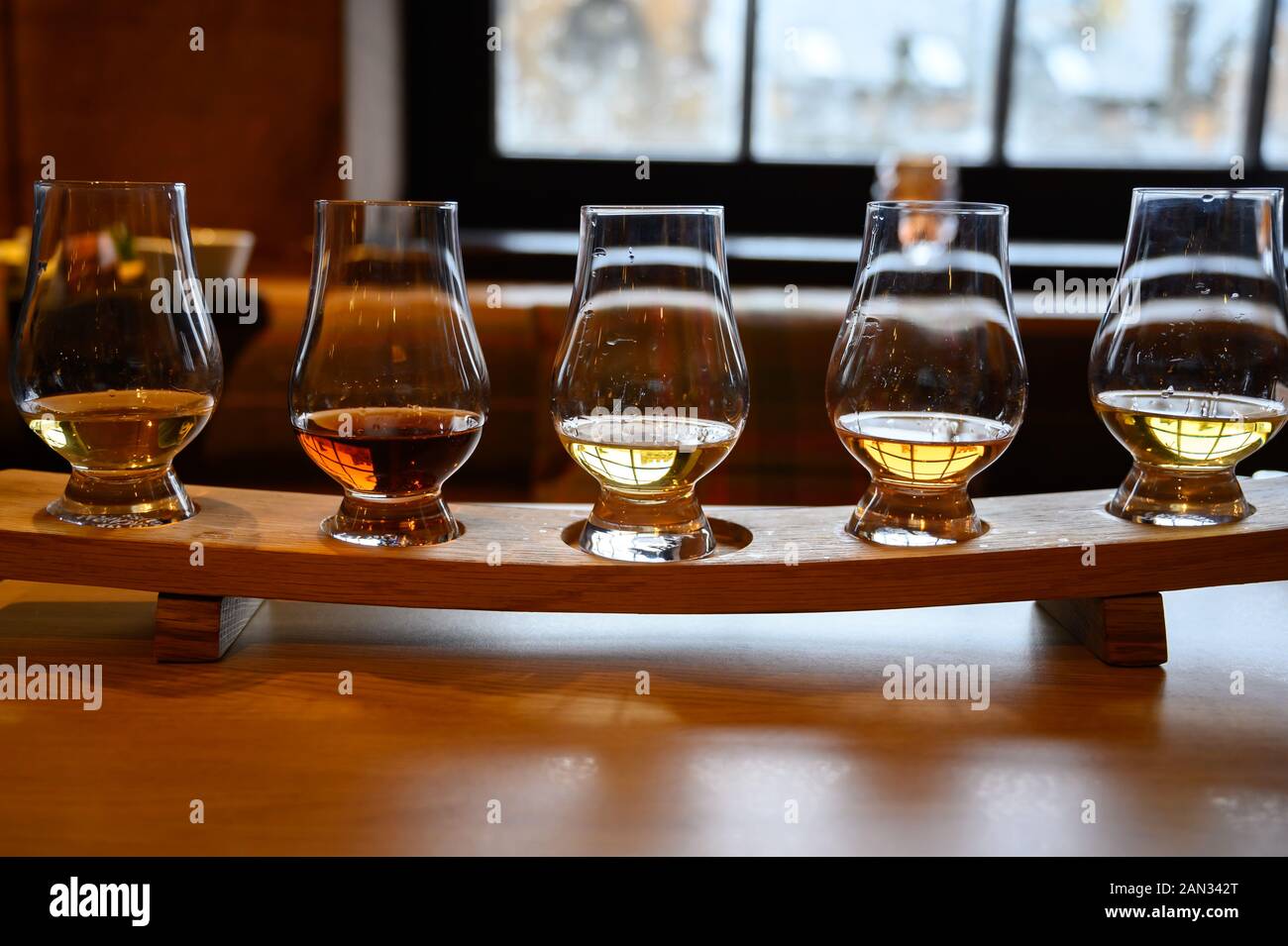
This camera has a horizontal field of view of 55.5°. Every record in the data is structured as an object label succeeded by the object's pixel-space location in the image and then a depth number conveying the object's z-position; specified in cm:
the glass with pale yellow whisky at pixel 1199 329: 78
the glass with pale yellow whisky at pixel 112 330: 74
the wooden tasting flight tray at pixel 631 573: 75
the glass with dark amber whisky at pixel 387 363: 73
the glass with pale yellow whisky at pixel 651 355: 71
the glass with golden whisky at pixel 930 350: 74
